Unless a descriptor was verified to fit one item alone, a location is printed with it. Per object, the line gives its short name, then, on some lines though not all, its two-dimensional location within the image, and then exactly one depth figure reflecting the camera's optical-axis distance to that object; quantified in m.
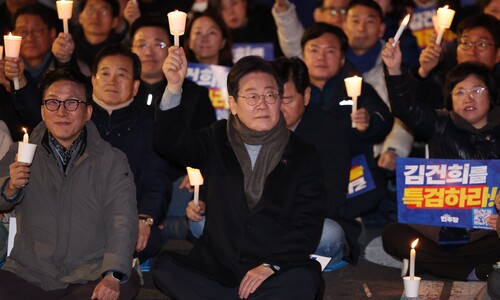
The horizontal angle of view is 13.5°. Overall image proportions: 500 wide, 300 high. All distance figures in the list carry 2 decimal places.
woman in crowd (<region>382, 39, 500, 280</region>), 13.13
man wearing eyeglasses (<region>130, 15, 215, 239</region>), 14.52
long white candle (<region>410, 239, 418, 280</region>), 11.77
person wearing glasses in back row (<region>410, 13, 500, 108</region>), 15.19
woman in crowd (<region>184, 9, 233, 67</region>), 16.29
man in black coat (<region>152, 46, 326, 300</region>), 11.51
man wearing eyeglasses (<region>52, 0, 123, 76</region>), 17.00
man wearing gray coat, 11.42
